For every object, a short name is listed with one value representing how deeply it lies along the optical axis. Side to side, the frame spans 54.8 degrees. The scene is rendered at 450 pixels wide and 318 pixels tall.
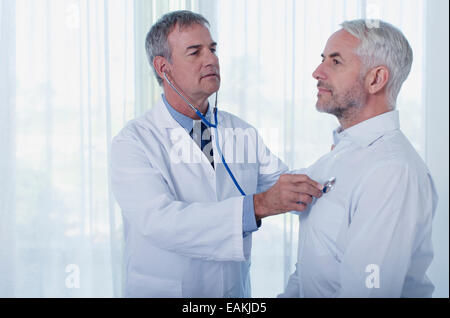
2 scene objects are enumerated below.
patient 1.03
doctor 1.20
